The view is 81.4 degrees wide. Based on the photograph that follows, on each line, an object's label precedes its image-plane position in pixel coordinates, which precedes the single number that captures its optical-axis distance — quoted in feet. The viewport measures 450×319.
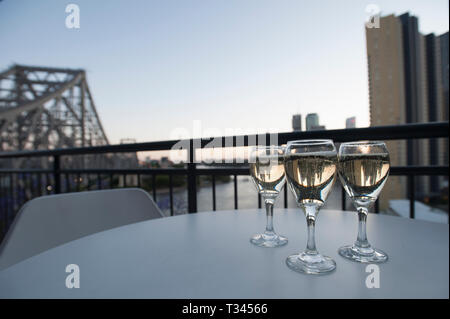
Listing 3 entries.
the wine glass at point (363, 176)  1.42
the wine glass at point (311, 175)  1.35
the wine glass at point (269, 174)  1.77
